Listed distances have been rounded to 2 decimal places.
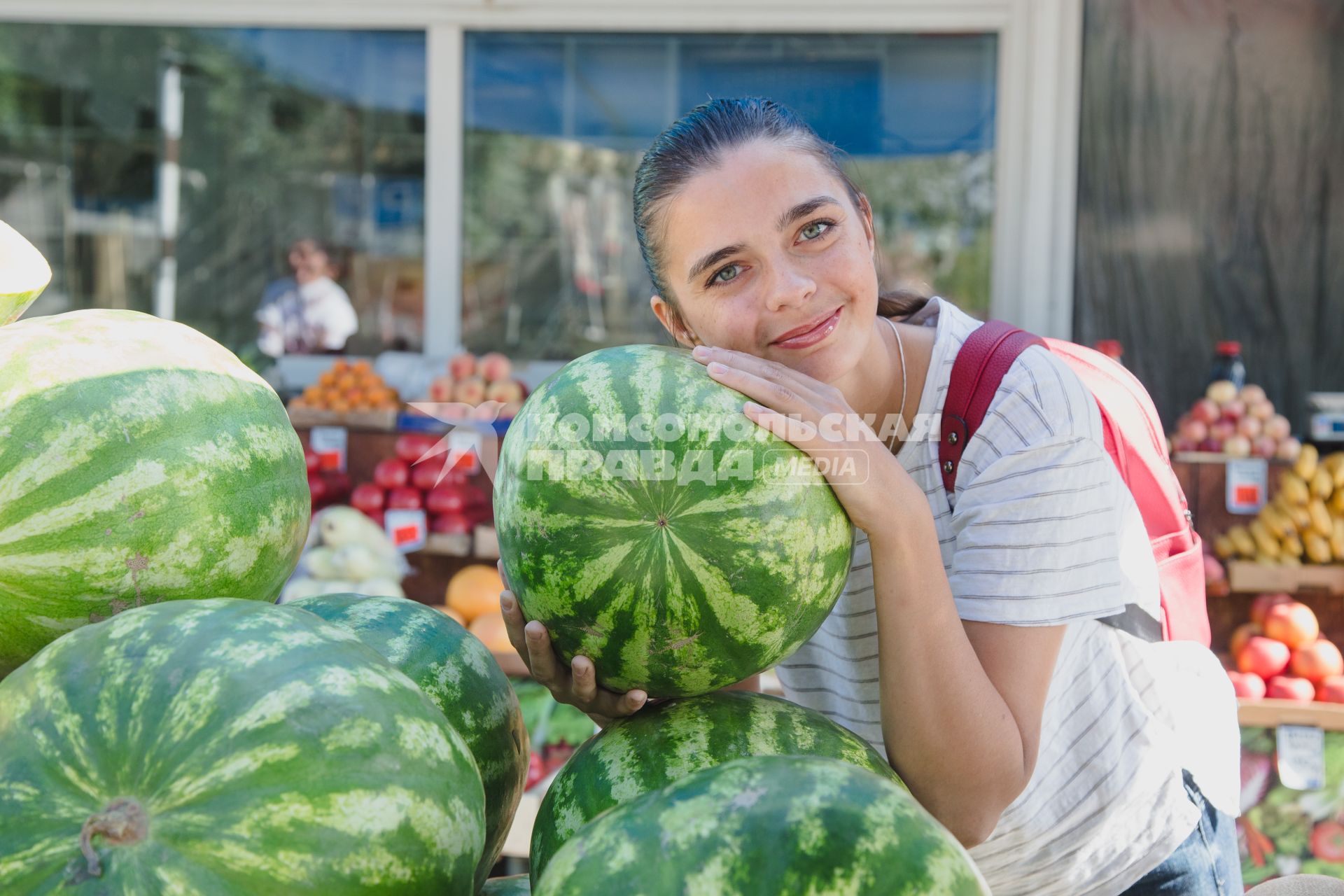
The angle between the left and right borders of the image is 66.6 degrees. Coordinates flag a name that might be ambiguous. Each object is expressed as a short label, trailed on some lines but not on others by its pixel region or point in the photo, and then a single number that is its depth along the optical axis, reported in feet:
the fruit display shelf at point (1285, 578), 13.66
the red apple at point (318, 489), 16.03
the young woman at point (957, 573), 4.53
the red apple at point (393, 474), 15.96
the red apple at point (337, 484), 16.21
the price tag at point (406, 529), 15.42
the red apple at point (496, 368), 16.96
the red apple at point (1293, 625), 13.56
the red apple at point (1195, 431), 14.71
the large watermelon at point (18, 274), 4.16
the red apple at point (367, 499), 15.90
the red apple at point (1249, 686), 13.17
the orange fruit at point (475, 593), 14.76
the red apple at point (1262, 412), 15.05
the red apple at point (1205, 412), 15.07
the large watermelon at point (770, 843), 2.57
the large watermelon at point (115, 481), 3.43
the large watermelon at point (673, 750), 3.74
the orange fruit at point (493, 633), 14.05
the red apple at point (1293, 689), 13.20
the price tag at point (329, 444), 16.07
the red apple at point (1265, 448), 14.62
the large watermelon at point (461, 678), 4.05
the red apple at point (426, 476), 16.14
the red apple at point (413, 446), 15.96
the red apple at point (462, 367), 17.12
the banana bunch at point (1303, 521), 13.69
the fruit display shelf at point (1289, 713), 12.76
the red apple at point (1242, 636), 14.08
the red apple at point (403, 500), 15.92
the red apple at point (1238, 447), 14.47
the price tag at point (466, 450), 16.07
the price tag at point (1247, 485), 14.28
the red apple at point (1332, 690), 13.17
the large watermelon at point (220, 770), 2.64
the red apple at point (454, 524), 15.70
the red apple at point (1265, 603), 14.20
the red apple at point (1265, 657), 13.42
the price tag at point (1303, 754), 12.73
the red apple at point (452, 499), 15.87
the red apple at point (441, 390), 16.70
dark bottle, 15.80
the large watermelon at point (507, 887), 3.91
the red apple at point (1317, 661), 13.41
